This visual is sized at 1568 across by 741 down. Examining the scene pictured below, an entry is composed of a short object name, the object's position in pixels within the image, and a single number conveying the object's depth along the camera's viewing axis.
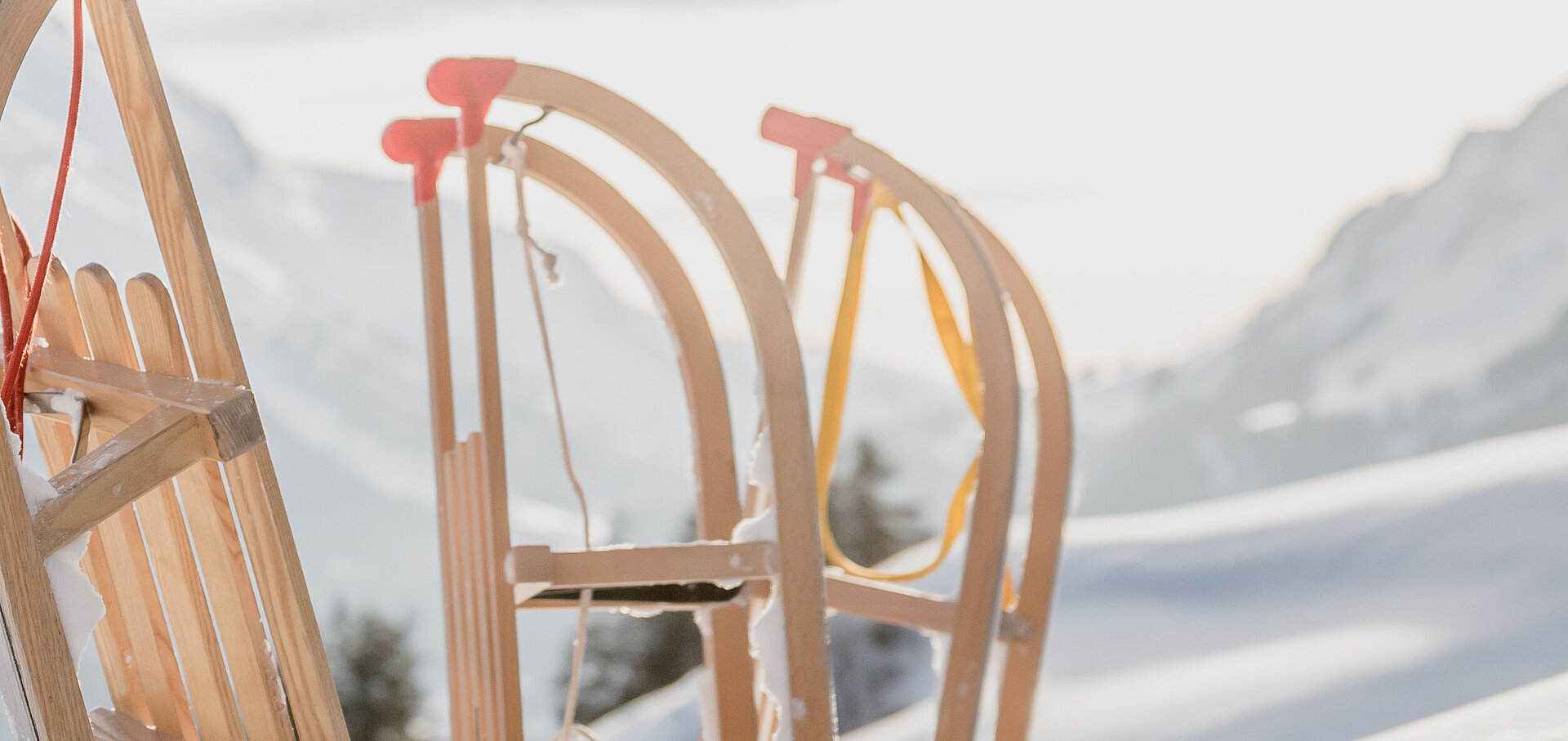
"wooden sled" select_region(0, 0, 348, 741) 2.53
